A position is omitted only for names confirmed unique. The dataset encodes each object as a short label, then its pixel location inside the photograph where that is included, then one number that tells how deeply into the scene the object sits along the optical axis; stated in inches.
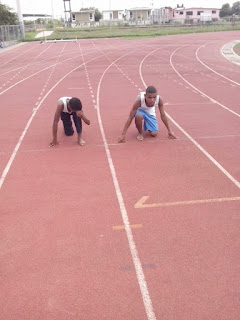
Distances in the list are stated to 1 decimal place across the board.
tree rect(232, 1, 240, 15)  3686.0
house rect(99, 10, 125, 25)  3673.7
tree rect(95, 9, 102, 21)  3806.6
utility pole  1705.2
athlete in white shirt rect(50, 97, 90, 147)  261.9
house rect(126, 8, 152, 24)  3340.6
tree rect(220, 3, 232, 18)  3713.1
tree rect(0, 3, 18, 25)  1726.1
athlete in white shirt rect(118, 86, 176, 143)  274.1
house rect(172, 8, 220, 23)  3503.9
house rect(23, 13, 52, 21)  4914.6
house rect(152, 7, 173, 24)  3282.5
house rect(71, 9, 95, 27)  3209.2
